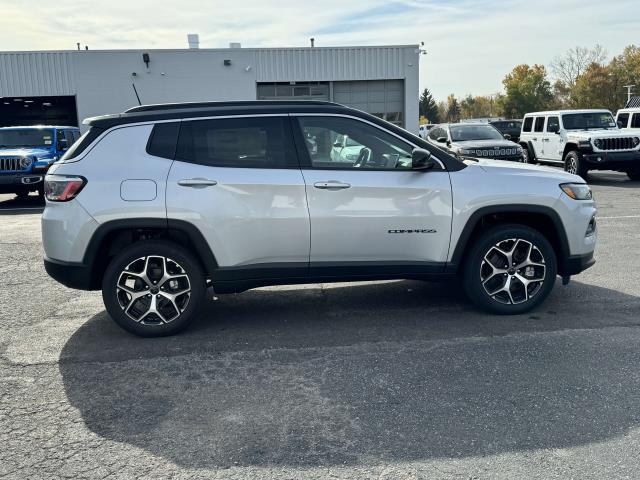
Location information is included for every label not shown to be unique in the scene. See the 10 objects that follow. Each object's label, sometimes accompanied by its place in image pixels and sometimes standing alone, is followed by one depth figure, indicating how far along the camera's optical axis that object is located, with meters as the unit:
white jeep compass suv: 4.96
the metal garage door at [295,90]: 28.88
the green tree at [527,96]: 79.88
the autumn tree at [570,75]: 72.21
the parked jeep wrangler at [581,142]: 16.39
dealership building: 27.28
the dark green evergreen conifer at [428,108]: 111.65
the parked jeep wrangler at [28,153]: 14.34
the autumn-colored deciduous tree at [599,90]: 61.31
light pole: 56.15
